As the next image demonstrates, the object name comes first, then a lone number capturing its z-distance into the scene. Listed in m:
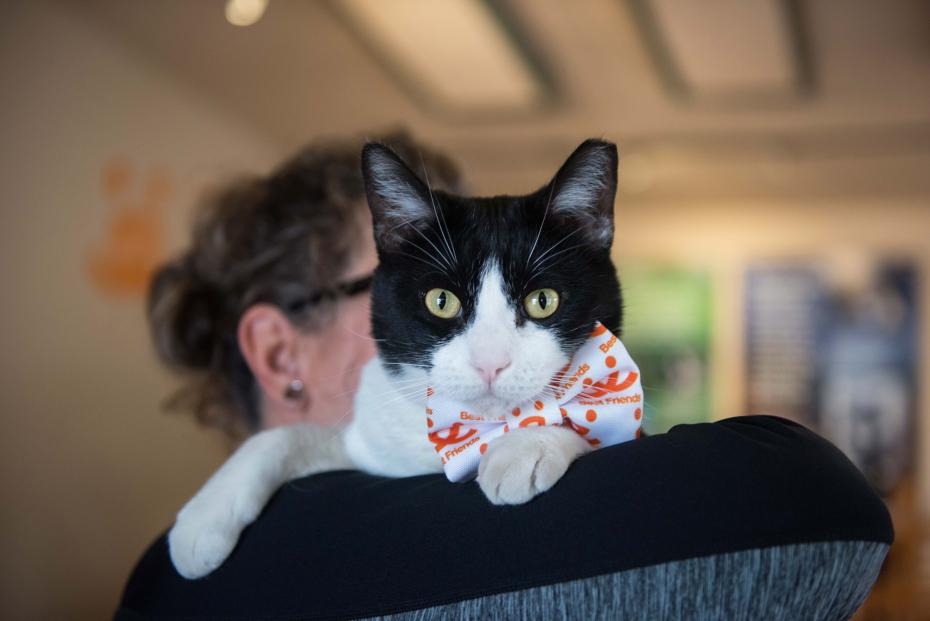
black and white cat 0.90
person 0.71
